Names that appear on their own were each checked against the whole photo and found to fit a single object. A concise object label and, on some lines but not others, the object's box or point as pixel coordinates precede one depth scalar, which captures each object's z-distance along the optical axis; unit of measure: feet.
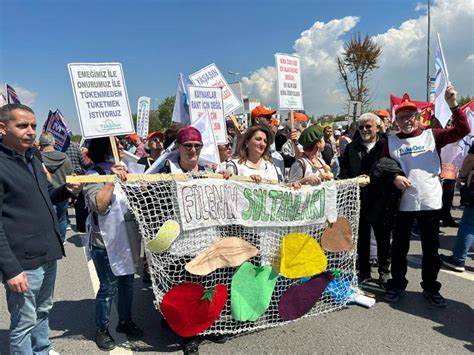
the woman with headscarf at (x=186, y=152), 10.50
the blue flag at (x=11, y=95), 20.09
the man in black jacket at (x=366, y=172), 14.37
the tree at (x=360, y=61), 71.00
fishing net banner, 9.80
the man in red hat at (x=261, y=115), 19.37
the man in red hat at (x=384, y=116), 24.58
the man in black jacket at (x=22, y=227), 7.45
